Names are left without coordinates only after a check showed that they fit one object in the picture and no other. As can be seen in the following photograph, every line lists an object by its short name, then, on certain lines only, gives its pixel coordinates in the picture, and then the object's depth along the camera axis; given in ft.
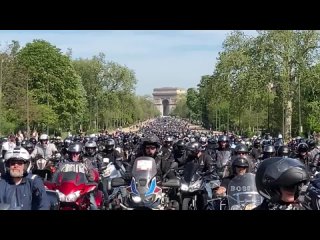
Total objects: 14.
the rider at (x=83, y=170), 22.28
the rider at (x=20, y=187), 15.19
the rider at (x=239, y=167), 21.43
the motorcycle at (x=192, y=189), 26.90
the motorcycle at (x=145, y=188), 20.47
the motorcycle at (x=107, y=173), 29.09
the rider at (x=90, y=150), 36.71
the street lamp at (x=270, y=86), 133.85
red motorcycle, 20.31
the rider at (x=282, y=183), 9.53
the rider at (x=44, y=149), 41.90
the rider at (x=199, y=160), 28.77
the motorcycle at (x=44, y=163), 33.28
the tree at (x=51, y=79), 152.17
